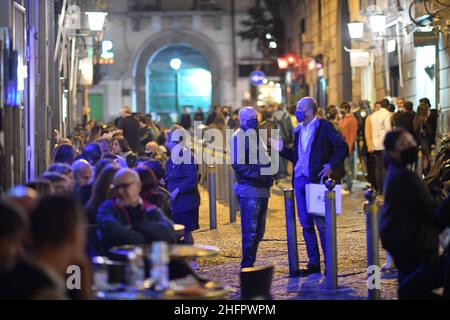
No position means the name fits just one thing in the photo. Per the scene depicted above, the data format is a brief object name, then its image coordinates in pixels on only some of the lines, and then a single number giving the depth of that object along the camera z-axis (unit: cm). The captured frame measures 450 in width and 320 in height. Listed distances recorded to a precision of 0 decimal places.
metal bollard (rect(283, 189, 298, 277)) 1320
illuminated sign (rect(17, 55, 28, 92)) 1279
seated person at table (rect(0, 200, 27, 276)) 621
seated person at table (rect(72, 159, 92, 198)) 1074
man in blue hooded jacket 1334
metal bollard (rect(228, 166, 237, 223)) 2005
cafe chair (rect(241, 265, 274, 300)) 940
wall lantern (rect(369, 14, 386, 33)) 2861
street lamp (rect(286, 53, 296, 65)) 4678
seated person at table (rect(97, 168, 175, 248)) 900
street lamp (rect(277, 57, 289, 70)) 4806
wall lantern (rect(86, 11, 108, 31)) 2891
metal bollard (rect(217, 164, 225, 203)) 2281
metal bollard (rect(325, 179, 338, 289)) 1198
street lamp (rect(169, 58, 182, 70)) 6112
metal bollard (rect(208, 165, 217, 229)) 1891
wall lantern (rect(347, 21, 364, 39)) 3073
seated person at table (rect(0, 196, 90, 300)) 622
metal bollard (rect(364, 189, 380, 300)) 1097
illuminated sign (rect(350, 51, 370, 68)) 3167
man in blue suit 1312
